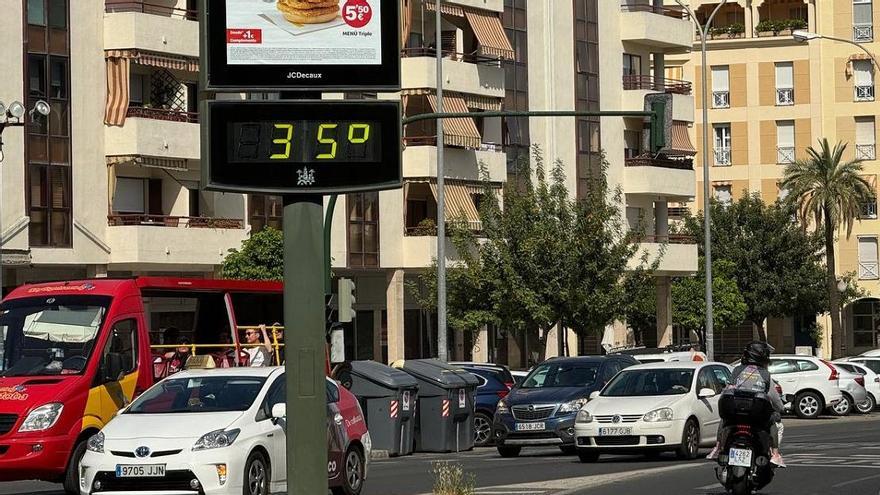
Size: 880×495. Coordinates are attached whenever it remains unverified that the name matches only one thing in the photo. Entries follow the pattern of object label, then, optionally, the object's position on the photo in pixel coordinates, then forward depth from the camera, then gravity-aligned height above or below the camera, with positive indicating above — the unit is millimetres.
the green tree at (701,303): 73562 -2331
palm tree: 76062 +2114
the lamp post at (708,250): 56094 -188
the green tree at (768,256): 80812 -588
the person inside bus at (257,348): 28688 -1468
